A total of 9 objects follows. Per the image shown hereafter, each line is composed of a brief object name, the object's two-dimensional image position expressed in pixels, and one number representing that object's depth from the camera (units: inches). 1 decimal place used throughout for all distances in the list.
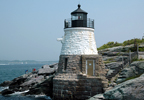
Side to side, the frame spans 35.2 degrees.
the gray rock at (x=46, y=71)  1155.2
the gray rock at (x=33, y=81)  1058.1
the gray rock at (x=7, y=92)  1019.3
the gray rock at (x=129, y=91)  546.1
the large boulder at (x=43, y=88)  917.0
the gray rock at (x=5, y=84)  1314.0
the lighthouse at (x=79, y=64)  743.1
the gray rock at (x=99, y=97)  649.6
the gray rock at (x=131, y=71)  770.8
